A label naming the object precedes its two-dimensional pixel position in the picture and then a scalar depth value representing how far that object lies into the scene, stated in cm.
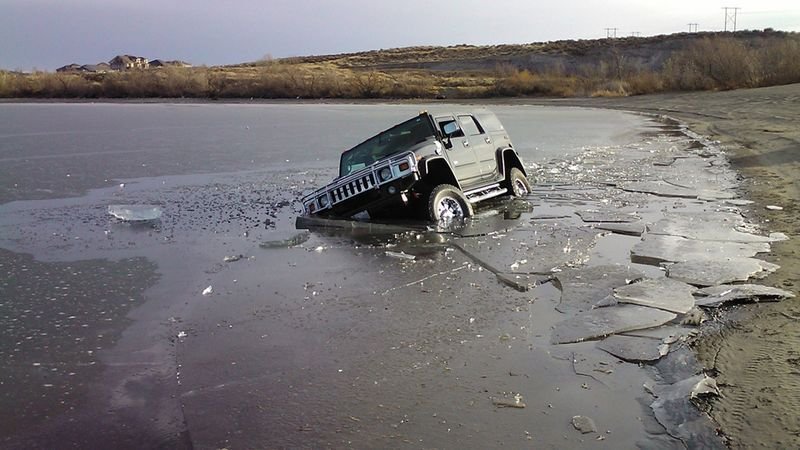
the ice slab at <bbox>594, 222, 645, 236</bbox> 982
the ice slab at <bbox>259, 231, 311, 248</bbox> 986
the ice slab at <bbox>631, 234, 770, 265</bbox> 813
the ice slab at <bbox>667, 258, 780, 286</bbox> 718
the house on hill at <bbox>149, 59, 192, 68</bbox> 12181
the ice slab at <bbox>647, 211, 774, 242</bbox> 909
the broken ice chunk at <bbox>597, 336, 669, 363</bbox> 538
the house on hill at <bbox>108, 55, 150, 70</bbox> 12634
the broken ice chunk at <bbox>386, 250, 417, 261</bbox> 891
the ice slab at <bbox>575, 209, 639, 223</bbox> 1079
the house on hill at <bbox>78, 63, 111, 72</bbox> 11578
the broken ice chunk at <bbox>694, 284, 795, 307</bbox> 650
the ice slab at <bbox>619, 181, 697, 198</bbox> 1286
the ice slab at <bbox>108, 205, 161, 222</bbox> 1146
